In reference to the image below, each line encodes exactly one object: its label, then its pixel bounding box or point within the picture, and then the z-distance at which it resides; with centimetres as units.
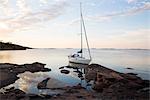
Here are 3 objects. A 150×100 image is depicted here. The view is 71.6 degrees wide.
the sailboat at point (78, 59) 2421
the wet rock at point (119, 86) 931
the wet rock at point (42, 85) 1245
